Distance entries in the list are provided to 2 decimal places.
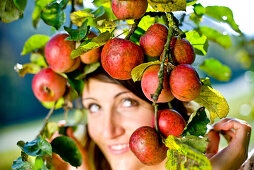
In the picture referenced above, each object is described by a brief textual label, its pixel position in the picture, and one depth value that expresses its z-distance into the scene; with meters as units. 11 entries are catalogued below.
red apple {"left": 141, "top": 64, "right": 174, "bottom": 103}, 0.49
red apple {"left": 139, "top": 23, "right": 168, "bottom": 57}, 0.51
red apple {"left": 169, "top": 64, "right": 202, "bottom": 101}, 0.46
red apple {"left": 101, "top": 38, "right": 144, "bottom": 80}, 0.51
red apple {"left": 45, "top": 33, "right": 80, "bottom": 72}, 0.71
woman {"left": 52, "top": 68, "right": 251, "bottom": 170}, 0.85
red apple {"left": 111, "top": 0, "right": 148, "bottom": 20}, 0.50
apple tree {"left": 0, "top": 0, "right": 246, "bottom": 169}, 0.48
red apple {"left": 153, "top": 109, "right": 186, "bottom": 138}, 0.56
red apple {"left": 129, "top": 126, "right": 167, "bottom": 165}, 0.53
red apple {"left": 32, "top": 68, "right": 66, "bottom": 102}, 0.84
